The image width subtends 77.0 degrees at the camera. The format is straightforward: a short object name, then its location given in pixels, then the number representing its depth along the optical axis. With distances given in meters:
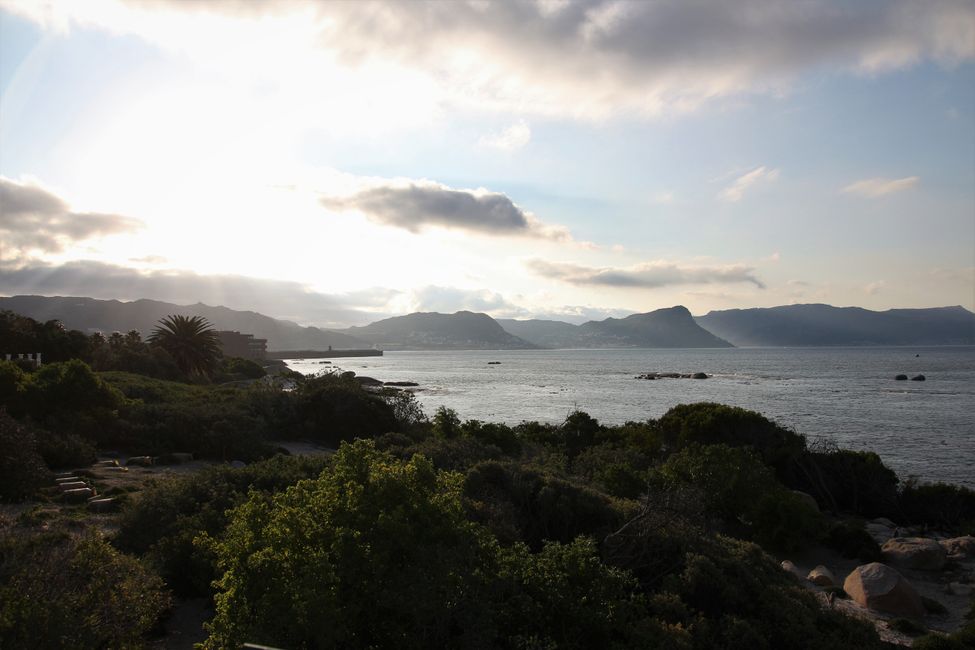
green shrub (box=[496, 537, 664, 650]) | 6.64
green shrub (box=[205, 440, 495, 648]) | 5.64
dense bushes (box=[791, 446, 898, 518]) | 22.61
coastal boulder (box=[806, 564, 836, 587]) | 13.65
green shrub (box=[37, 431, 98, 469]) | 18.16
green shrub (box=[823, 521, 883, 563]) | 16.34
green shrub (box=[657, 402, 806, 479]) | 25.09
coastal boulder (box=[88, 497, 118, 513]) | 13.56
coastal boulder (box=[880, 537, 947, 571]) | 15.45
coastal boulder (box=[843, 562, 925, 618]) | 12.05
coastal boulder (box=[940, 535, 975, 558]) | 16.34
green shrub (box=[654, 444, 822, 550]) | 16.78
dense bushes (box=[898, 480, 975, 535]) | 20.97
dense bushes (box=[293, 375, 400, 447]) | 28.84
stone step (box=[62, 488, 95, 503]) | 14.26
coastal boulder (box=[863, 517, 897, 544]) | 19.25
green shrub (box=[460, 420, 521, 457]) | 22.58
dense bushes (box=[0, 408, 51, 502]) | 13.85
